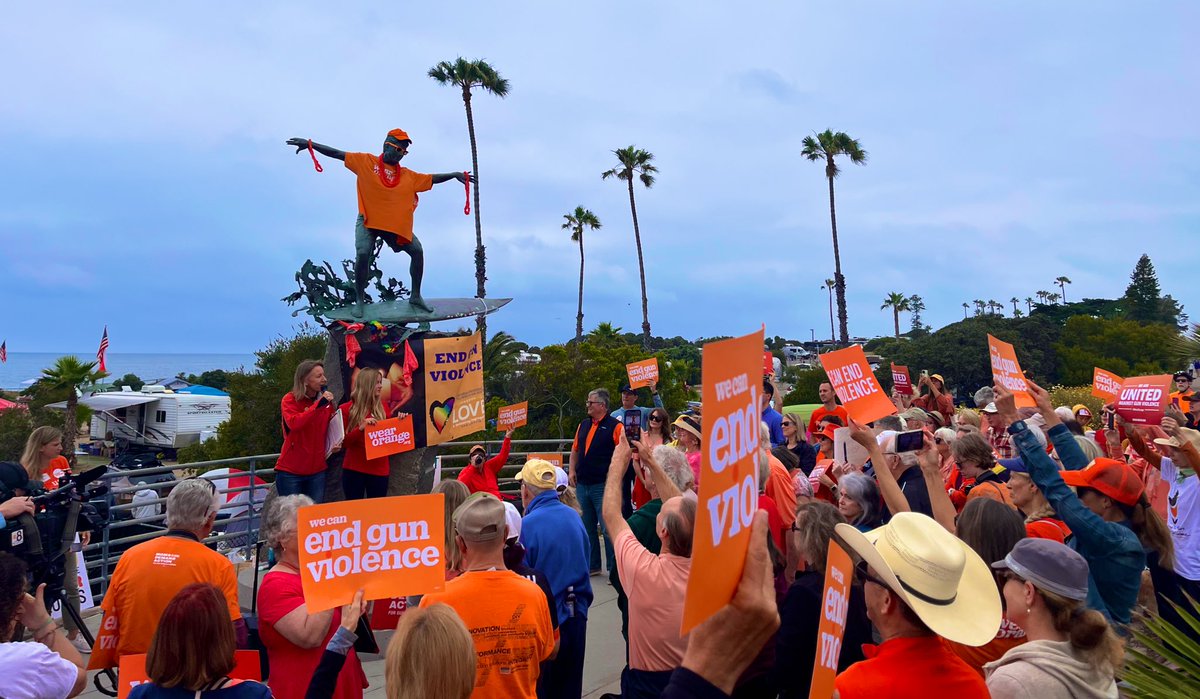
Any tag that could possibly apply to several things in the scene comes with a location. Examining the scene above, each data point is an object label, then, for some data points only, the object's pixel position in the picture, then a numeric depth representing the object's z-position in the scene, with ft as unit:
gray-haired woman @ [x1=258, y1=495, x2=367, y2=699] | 10.93
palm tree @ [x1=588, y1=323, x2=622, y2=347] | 154.81
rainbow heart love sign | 30.17
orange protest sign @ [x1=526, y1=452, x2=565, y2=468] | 27.72
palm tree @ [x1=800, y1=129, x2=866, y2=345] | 146.41
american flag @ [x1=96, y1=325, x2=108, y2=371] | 108.46
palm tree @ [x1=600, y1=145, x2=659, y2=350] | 168.45
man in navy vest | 27.30
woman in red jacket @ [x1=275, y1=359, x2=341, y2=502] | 23.98
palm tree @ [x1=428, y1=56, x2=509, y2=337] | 129.80
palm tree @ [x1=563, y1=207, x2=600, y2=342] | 204.85
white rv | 145.89
